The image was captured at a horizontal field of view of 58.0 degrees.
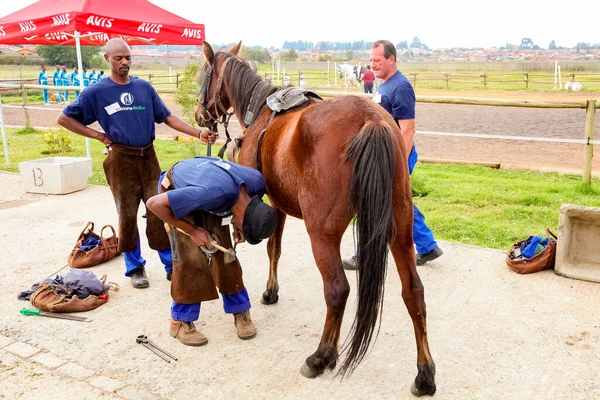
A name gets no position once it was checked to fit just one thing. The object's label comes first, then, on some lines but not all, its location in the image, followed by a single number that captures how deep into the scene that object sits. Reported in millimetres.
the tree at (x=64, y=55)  47969
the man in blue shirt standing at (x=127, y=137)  4445
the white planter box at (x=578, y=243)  4465
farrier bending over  2973
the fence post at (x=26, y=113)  13838
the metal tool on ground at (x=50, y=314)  4000
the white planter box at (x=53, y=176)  7738
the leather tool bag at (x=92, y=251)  5070
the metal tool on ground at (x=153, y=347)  3457
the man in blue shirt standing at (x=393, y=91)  4465
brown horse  2906
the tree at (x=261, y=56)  66862
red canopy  7367
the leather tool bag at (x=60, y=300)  4074
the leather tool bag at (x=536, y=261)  4578
